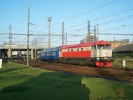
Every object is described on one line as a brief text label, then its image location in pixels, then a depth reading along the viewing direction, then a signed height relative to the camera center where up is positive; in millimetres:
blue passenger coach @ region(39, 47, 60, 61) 54334 +457
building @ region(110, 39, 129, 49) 157750 +8936
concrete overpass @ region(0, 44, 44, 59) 108631 +3912
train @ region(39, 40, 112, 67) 35750 +326
